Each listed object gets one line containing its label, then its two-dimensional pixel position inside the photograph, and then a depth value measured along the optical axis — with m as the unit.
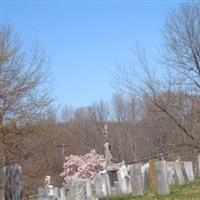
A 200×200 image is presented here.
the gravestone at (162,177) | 14.30
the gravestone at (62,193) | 19.12
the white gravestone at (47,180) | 26.24
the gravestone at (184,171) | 19.49
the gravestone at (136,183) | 15.78
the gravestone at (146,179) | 18.16
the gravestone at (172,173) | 18.53
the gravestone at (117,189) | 19.38
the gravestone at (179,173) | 18.88
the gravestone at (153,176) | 15.36
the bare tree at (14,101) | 22.72
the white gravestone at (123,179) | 20.15
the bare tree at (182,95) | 26.72
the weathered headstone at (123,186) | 19.82
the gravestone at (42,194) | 14.39
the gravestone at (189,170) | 19.93
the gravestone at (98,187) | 20.98
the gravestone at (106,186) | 20.90
